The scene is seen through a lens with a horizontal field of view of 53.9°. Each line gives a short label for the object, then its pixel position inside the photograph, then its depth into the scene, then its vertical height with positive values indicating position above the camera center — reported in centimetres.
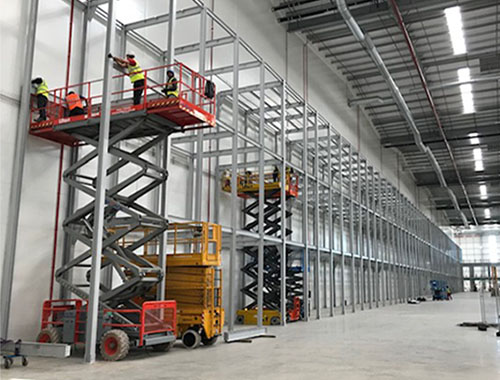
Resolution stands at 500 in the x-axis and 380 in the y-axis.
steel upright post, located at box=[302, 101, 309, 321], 2281 +294
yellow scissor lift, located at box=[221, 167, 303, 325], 2214 +104
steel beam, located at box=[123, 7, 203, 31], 1617 +856
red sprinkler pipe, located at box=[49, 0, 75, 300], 1317 +248
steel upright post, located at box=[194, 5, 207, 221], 1620 +470
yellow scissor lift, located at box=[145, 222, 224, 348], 1330 -18
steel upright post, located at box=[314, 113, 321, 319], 2412 +283
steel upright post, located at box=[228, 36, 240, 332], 1641 +344
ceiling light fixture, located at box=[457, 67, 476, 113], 3366 +1462
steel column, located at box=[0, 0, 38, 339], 1170 +255
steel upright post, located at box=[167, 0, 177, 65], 1419 +695
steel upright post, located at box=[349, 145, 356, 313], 3017 +336
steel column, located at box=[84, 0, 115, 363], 1083 +180
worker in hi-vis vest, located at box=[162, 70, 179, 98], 1184 +460
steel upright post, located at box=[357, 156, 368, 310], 3238 +197
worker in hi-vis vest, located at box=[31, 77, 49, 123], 1265 +471
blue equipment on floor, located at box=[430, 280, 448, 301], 4934 -109
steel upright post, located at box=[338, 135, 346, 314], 2784 +465
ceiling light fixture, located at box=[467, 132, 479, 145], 4347 +1318
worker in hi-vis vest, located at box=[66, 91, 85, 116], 1274 +450
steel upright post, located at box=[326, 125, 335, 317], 2583 +313
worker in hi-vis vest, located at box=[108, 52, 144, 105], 1231 +515
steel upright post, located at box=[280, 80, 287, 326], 2042 +235
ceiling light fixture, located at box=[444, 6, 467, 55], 2597 +1403
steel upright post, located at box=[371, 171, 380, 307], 3572 +264
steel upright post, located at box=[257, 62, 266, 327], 1842 +287
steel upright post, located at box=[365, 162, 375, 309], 3393 +370
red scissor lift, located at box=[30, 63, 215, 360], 1151 +72
